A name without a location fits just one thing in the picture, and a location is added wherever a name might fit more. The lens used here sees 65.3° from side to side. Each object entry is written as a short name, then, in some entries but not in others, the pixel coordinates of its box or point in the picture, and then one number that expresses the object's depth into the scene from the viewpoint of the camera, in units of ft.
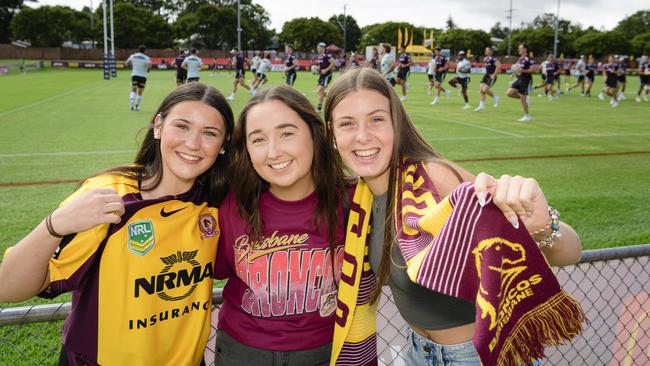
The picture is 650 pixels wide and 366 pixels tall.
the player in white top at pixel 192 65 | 60.79
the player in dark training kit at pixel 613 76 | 70.49
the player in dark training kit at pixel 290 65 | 68.74
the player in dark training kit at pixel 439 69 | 69.79
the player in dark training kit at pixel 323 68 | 59.26
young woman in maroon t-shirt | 6.89
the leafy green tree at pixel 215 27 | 251.19
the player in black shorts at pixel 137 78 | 52.95
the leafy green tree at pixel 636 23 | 344.69
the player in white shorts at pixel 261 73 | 73.46
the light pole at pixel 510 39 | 254.72
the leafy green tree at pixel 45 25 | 213.25
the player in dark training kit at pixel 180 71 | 66.82
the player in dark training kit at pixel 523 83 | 50.49
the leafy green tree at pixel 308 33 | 291.38
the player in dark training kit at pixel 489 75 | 58.34
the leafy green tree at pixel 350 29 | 359.87
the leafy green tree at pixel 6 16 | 234.17
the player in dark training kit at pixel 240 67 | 68.86
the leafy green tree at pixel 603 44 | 247.29
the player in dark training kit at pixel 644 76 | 77.82
